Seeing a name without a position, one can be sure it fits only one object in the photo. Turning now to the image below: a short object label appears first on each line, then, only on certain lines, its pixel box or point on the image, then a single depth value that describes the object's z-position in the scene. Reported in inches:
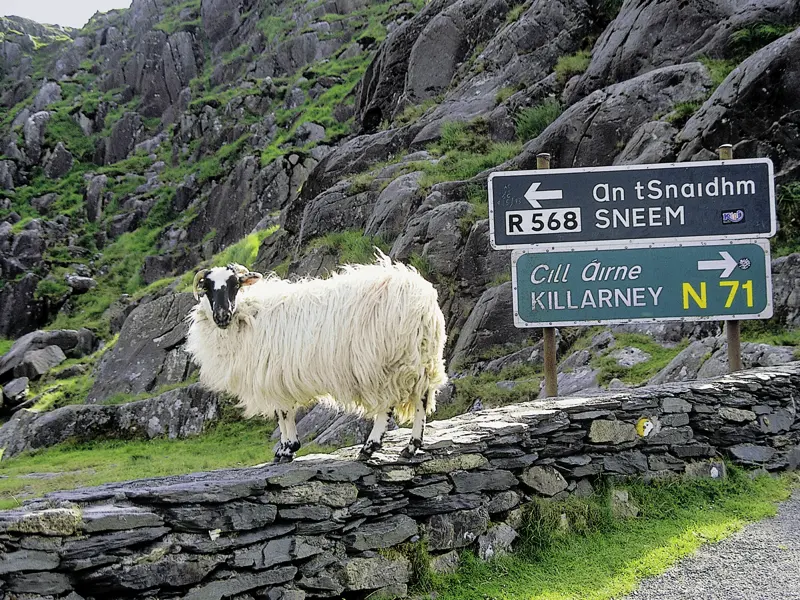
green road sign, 338.3
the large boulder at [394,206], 713.6
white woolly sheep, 242.7
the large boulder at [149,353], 780.8
